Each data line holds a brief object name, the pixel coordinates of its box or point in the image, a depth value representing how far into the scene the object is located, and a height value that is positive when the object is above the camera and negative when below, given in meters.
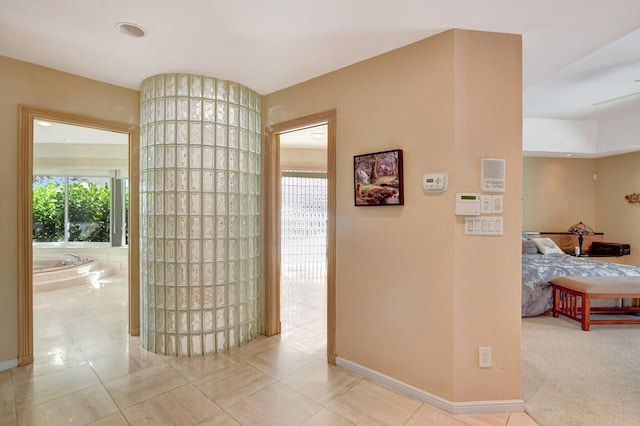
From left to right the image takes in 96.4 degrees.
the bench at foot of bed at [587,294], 3.13 -0.94
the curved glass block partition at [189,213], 2.53 -0.01
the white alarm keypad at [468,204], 1.85 +0.04
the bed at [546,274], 3.54 -0.80
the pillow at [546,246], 4.79 -0.60
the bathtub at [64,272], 4.52 -1.06
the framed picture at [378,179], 2.06 +0.24
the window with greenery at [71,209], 6.15 +0.06
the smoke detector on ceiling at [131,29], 1.84 +1.21
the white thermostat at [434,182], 1.88 +0.19
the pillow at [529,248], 4.78 -0.63
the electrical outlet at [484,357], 1.88 -0.97
